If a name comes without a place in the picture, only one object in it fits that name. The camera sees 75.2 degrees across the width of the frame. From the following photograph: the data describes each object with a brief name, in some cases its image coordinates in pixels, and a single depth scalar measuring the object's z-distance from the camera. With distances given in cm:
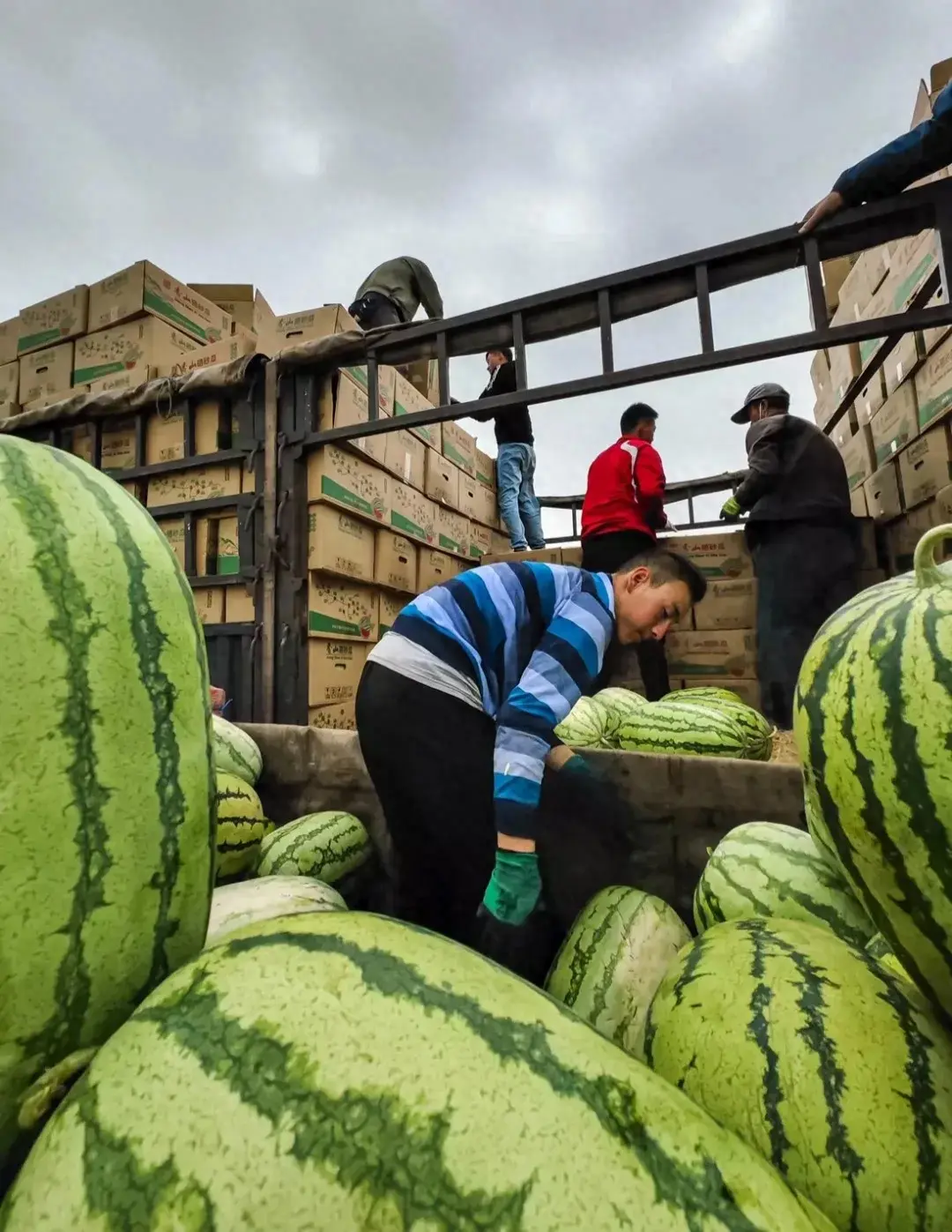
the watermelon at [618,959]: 97
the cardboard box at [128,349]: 390
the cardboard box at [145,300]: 384
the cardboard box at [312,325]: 359
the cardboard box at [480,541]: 536
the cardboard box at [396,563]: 385
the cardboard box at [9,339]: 434
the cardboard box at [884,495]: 345
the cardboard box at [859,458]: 387
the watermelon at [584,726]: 250
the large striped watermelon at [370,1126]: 32
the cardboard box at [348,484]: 335
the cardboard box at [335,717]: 328
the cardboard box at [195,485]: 352
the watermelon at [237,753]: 167
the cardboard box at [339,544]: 331
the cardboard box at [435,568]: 438
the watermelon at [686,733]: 209
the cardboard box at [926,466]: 284
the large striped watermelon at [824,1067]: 51
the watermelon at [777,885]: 94
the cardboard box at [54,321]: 408
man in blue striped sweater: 143
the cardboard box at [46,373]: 414
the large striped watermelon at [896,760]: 54
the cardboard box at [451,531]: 470
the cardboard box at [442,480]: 459
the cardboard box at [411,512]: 402
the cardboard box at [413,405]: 402
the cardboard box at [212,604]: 349
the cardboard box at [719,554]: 387
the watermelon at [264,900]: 97
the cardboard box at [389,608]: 392
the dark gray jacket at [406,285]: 464
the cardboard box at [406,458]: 398
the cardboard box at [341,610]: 332
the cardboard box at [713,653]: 376
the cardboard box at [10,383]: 426
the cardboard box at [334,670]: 329
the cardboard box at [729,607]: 378
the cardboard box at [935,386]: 270
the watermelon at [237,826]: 137
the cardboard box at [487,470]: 568
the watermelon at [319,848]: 144
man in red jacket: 372
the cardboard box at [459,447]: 497
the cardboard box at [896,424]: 312
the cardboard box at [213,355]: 377
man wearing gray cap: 326
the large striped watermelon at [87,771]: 42
